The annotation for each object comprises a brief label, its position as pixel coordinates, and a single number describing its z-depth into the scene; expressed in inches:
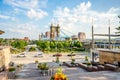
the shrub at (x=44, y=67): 345.9
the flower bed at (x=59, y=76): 135.7
